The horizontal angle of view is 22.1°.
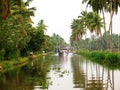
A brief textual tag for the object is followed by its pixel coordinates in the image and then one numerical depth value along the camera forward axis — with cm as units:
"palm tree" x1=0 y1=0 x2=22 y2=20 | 2541
